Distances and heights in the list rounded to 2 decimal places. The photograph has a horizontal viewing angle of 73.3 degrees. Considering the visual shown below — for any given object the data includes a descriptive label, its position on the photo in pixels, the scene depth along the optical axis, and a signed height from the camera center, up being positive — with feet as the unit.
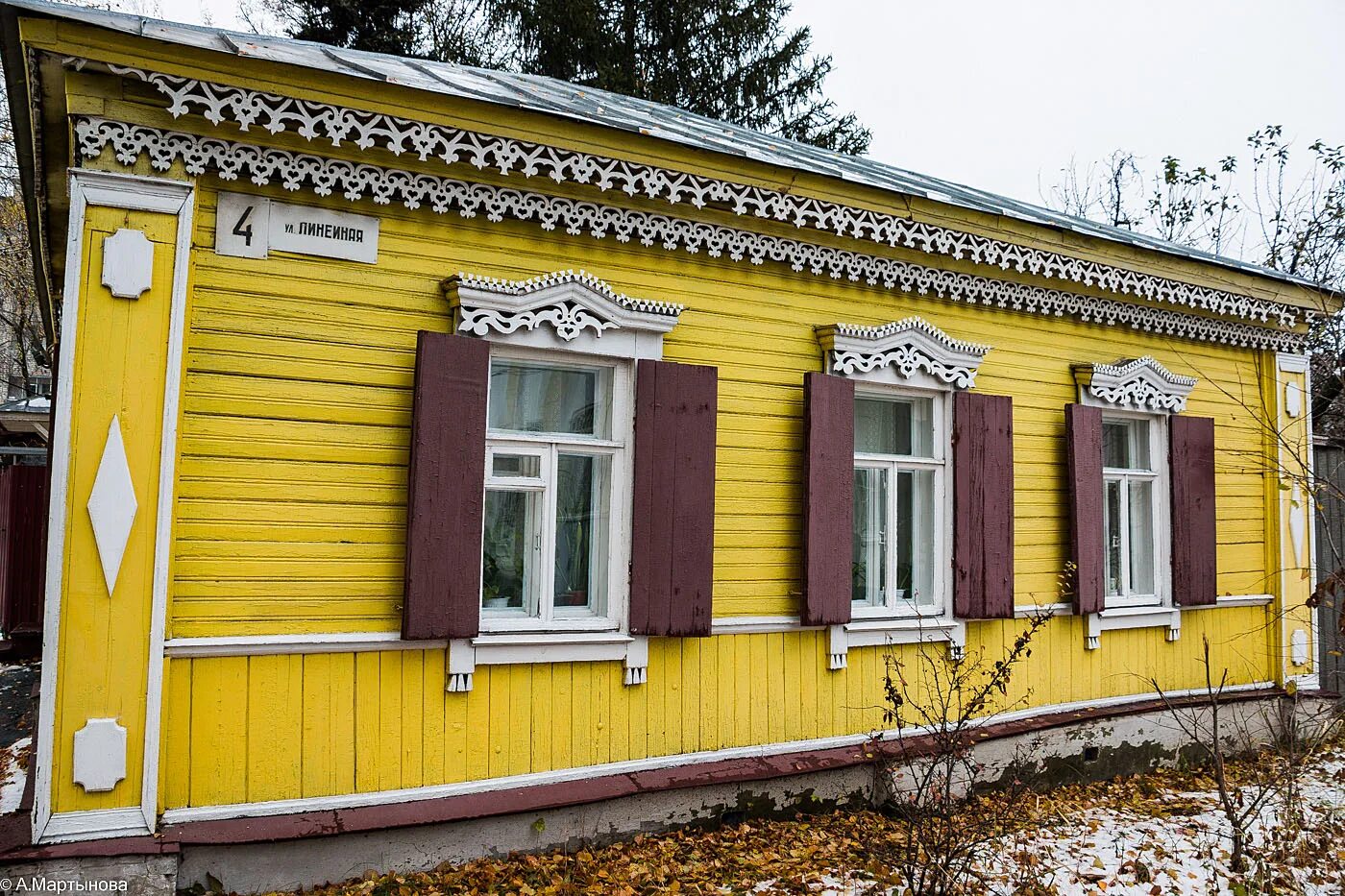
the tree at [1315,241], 40.27 +14.23
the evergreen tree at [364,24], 51.62 +28.41
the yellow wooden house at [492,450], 12.32 +1.15
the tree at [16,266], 65.31 +18.26
